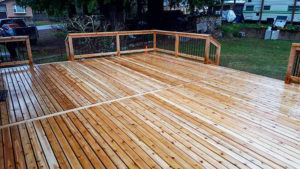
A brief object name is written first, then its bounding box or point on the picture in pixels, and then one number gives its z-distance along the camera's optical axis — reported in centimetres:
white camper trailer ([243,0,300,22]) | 1800
